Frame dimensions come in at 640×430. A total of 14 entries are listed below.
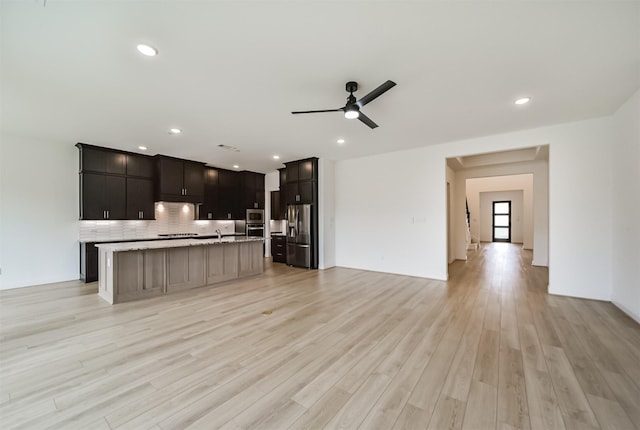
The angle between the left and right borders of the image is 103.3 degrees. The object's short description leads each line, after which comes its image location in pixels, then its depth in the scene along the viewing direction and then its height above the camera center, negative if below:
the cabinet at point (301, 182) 6.40 +0.84
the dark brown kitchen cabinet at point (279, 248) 7.45 -1.05
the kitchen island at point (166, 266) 3.92 -0.94
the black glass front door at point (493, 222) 12.98 -0.40
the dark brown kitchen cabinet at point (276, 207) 8.33 +0.22
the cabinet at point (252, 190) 8.17 +0.76
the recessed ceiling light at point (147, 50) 2.17 +1.43
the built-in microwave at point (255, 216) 8.28 -0.09
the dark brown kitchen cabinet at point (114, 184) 5.26 +0.64
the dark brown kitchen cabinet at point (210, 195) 7.25 +0.53
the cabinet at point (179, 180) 6.09 +0.84
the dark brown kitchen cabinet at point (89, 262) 5.05 -0.99
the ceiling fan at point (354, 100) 2.55 +1.21
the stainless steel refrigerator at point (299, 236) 6.41 -0.57
